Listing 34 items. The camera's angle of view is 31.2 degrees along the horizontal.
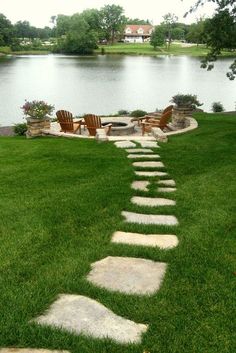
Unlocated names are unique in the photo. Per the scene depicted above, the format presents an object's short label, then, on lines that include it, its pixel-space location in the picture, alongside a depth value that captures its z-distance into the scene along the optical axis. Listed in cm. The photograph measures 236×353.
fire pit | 1346
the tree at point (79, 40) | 10100
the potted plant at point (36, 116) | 1277
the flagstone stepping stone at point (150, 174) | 723
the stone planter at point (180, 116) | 1499
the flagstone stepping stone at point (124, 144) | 996
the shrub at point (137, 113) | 1773
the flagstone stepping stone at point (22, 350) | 270
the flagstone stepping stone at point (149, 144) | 998
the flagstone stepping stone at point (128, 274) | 354
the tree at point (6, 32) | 10262
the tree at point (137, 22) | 19080
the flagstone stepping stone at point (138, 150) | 928
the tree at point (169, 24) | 12464
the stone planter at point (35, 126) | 1281
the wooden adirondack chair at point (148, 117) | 1407
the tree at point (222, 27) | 1332
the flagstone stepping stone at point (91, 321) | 290
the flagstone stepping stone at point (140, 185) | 641
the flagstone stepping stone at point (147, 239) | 440
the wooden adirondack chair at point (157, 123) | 1338
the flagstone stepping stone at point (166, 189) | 636
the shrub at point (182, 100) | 1492
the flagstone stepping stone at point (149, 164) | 787
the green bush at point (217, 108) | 2189
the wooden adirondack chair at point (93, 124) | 1269
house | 16038
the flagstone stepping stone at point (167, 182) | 673
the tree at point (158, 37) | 11569
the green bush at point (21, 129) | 1443
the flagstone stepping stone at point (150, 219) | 501
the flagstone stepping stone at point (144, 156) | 862
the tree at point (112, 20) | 13195
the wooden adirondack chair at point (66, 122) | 1312
